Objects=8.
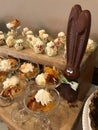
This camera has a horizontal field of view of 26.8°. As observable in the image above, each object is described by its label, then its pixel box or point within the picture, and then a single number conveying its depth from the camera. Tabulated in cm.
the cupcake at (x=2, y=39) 90
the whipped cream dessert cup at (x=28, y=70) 79
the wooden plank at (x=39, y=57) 75
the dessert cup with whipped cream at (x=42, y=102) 64
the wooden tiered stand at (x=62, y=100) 70
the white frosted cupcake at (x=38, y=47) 79
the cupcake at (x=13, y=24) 95
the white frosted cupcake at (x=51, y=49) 76
